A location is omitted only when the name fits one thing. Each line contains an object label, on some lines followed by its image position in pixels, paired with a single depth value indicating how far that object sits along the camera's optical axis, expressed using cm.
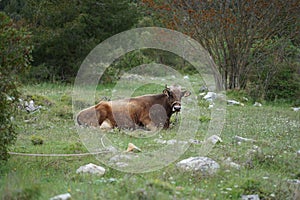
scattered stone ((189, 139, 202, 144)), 2023
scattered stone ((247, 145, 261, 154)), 1784
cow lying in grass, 2458
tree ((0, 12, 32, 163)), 1571
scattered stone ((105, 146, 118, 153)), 1815
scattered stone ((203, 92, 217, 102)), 3584
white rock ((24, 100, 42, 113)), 2778
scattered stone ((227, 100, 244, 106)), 3585
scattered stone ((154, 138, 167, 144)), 2012
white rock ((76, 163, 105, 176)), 1573
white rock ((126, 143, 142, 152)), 1825
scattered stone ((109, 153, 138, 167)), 1653
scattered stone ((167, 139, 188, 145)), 1987
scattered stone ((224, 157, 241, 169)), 1647
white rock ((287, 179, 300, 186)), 1546
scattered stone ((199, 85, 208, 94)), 4220
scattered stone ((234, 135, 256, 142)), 2055
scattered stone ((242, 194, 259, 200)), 1401
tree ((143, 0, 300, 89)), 3975
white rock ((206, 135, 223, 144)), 1980
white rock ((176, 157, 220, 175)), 1575
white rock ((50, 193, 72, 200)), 1222
